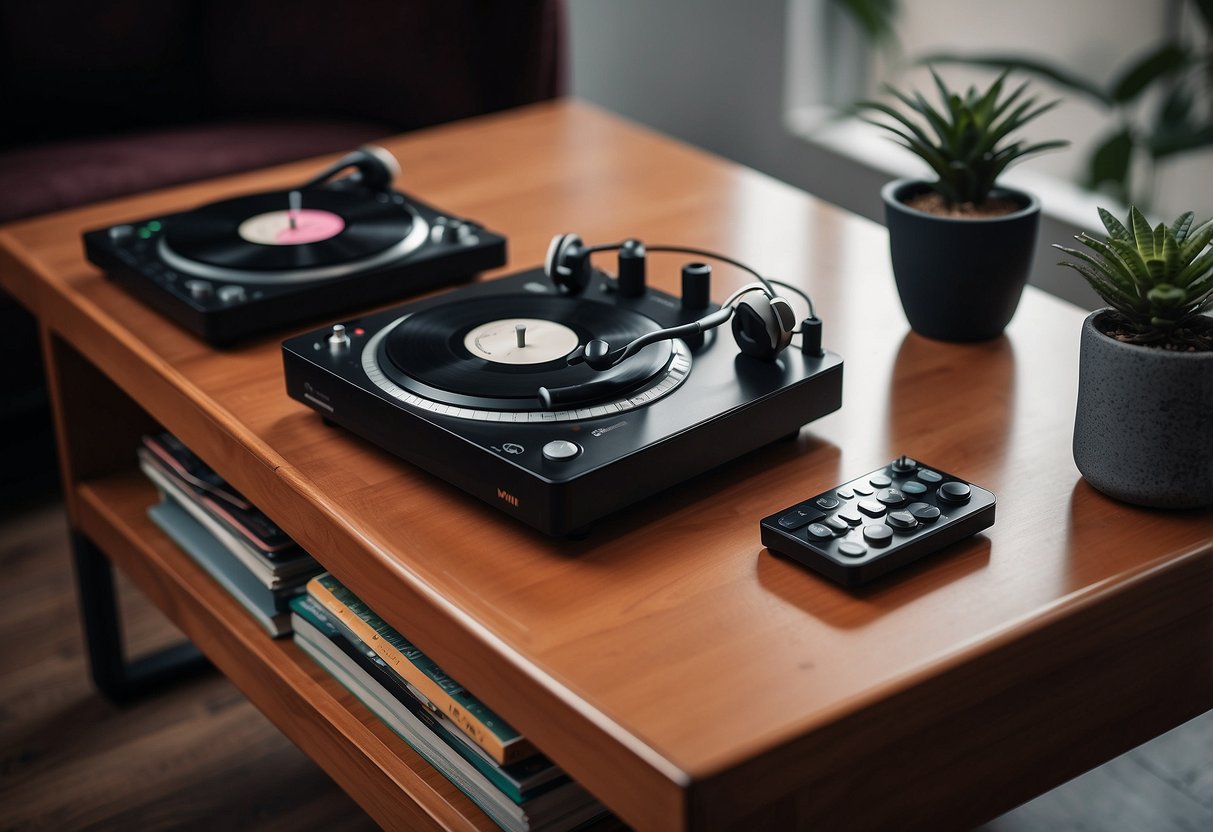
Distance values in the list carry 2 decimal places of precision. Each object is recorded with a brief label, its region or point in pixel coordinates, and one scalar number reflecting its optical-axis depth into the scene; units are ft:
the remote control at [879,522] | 2.67
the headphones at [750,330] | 3.08
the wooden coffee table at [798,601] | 2.33
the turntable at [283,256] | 3.83
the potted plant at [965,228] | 3.63
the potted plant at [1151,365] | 2.73
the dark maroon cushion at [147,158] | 6.52
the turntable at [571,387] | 2.84
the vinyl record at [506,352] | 3.07
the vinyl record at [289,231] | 3.99
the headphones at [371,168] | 4.59
